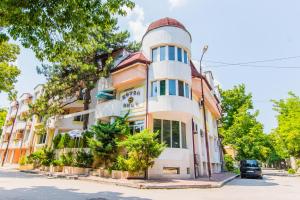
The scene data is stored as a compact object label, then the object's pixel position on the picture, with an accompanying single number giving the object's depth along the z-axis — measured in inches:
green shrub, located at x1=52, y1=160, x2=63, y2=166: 908.8
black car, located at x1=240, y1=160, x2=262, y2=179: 956.0
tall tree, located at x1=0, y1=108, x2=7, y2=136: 1910.4
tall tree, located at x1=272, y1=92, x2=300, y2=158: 1344.7
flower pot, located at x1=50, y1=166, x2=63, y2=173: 913.5
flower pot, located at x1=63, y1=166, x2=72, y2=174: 842.2
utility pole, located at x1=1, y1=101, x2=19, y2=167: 1689.2
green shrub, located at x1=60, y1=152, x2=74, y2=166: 880.8
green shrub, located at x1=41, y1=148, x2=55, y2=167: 1000.2
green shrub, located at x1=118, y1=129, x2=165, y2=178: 611.5
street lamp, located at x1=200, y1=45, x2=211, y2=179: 735.7
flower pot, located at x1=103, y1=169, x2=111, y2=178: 698.5
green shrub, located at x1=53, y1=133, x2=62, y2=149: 1031.3
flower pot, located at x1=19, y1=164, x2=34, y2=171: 1121.4
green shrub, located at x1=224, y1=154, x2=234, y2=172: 1465.8
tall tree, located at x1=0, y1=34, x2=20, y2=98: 692.7
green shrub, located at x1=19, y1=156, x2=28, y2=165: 1142.7
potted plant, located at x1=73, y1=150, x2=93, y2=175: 807.5
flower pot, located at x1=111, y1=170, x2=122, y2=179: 665.6
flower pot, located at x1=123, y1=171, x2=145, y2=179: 653.3
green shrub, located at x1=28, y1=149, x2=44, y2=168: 1043.3
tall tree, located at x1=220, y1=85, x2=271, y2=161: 1375.5
